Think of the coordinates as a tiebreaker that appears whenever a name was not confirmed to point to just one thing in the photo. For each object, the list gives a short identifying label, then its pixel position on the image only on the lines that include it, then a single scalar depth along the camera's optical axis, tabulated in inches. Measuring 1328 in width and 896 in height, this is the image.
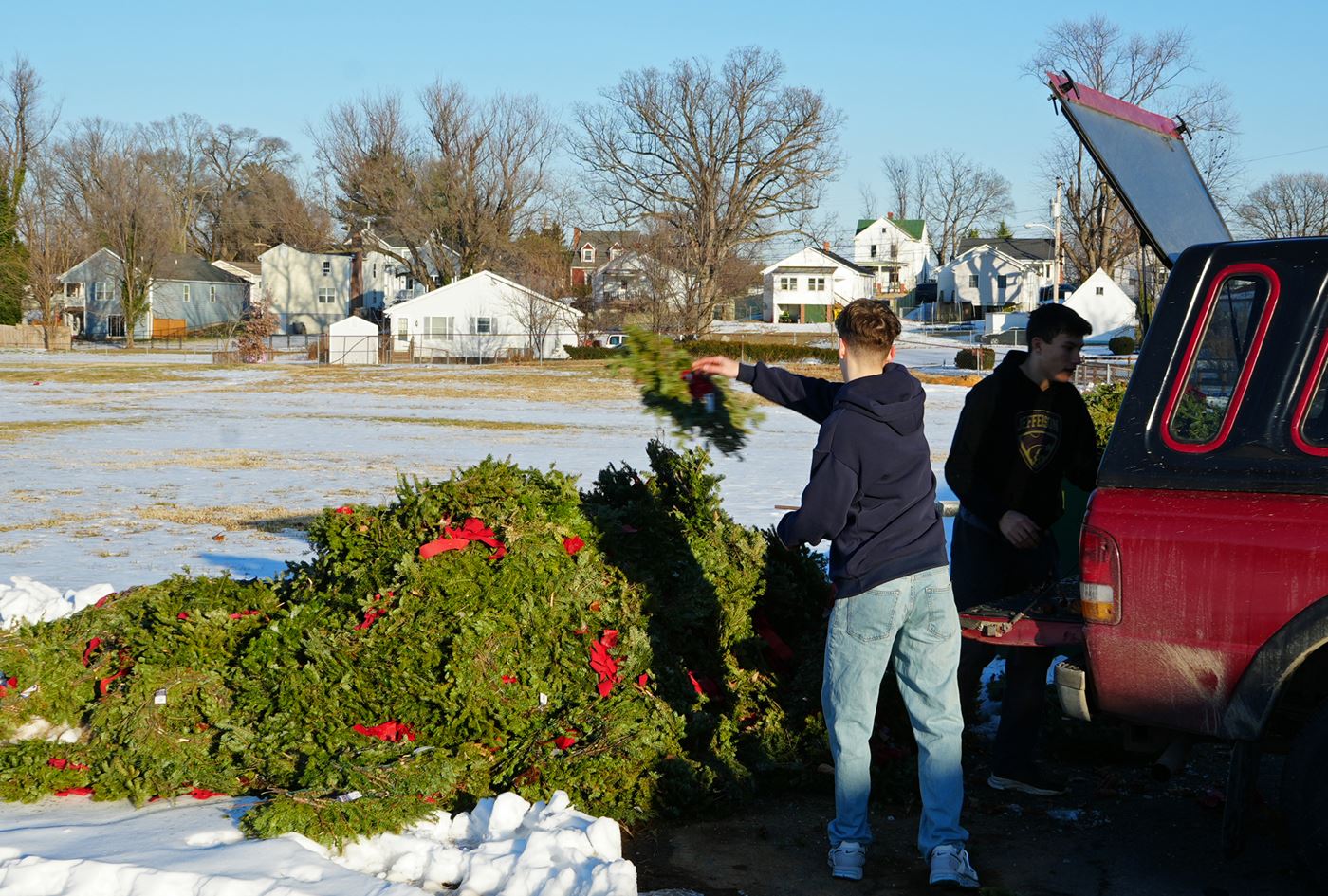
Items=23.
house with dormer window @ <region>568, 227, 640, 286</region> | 3508.4
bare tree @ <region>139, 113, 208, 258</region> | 3801.7
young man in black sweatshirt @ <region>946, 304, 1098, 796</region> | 192.1
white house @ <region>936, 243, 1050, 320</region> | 3617.1
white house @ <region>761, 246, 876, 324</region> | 3663.9
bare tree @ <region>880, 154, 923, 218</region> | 4623.5
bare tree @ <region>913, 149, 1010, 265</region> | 4350.4
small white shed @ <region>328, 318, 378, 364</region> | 2151.8
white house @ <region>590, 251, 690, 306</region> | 2338.8
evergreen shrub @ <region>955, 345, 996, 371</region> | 1861.5
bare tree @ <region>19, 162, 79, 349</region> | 2620.6
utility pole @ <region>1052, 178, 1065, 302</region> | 1884.2
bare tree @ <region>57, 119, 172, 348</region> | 2775.6
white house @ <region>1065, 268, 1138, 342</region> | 2637.8
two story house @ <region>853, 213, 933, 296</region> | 4498.0
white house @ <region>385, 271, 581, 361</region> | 2273.6
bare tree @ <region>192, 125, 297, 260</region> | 3909.9
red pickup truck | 134.5
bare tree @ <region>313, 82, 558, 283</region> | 2815.0
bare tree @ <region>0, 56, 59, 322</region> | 2544.3
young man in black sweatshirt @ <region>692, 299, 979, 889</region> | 151.7
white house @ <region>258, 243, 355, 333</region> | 3378.4
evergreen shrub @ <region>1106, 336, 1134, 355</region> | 2118.2
